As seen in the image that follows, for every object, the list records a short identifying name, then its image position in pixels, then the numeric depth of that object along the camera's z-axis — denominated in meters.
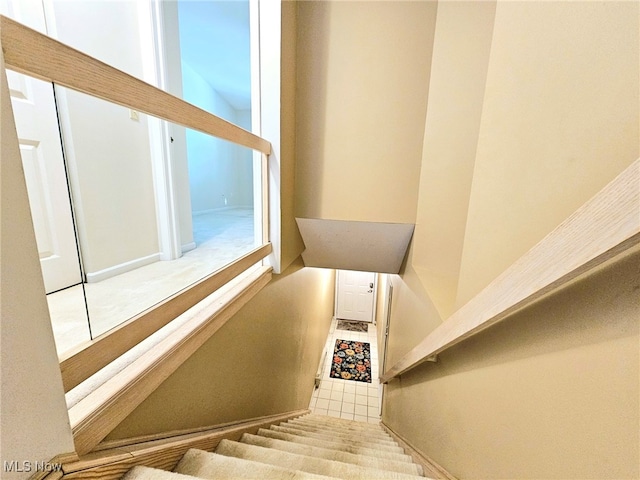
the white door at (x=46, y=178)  0.81
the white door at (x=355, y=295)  6.12
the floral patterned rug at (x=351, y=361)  4.34
